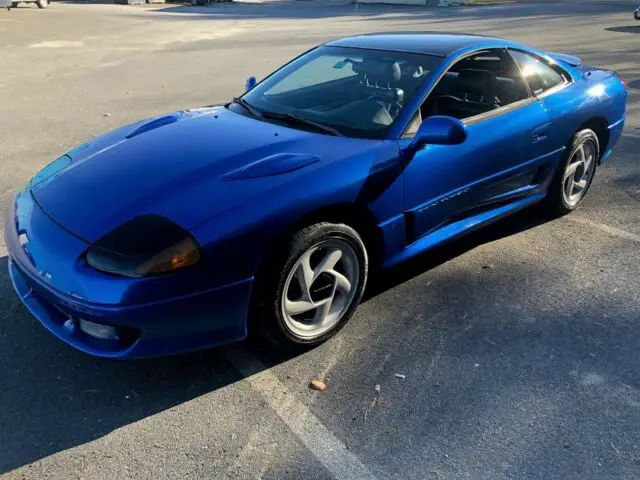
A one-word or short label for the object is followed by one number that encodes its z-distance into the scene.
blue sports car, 2.57
